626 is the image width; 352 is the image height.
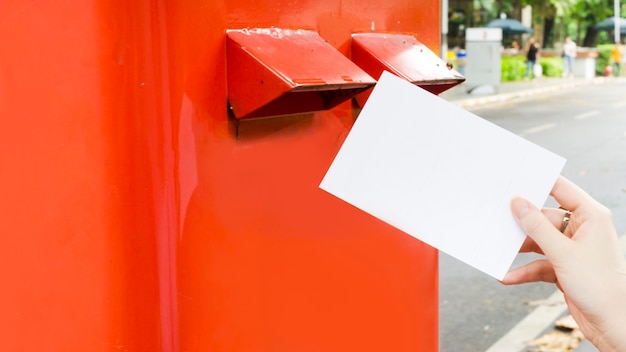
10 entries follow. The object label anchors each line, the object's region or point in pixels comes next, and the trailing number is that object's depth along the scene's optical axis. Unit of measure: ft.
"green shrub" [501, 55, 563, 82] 83.10
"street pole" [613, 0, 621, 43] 108.47
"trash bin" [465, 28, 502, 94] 61.26
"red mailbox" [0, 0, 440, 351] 3.22
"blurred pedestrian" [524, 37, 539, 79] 85.97
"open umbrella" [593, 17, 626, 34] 119.85
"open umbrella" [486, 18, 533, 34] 102.47
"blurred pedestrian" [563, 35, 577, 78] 92.27
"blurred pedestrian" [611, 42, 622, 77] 95.40
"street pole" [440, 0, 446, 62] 38.38
